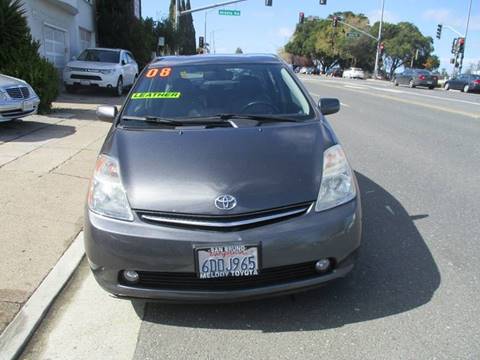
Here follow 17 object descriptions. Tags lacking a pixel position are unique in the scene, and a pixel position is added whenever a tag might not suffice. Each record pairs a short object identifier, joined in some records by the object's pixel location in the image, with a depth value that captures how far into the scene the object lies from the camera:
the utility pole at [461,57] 48.97
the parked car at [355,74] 63.47
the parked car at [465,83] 32.66
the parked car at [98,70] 16.80
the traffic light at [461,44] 47.44
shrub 11.12
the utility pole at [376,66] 60.43
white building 17.64
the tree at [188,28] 61.30
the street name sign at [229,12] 37.12
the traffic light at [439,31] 47.66
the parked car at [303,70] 78.95
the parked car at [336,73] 70.48
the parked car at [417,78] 35.78
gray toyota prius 2.94
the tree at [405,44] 81.50
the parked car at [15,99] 8.73
